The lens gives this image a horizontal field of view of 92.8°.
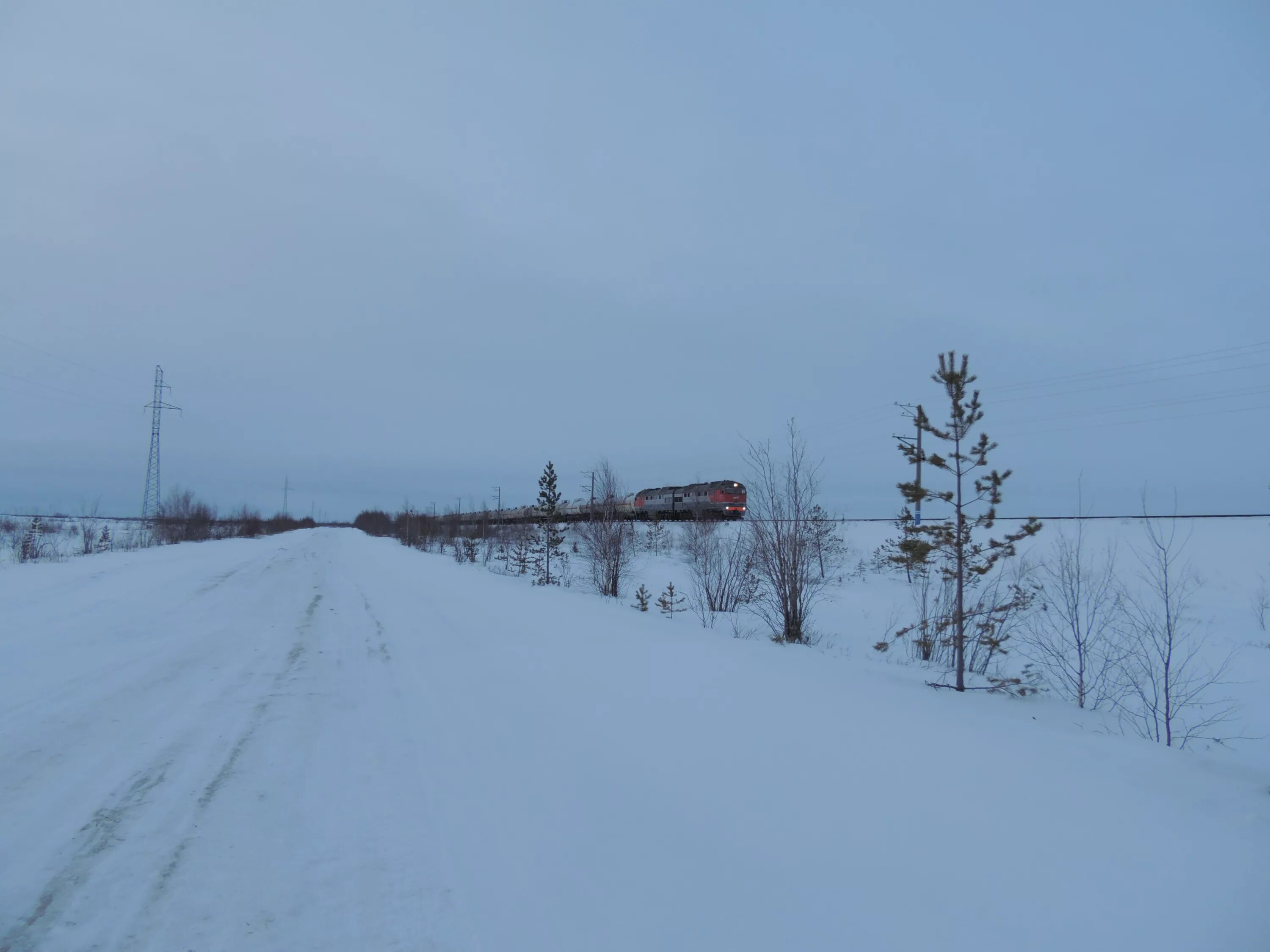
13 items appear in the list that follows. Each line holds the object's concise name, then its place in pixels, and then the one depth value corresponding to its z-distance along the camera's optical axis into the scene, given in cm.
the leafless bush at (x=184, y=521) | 3759
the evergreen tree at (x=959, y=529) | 733
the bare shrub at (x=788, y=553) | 1112
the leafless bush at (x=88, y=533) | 2548
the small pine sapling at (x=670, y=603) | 1316
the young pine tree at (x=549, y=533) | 2111
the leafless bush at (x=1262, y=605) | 1223
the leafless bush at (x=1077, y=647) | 749
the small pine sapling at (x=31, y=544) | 2105
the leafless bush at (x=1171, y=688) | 639
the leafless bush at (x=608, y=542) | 1834
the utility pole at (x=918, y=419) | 745
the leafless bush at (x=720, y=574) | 1383
